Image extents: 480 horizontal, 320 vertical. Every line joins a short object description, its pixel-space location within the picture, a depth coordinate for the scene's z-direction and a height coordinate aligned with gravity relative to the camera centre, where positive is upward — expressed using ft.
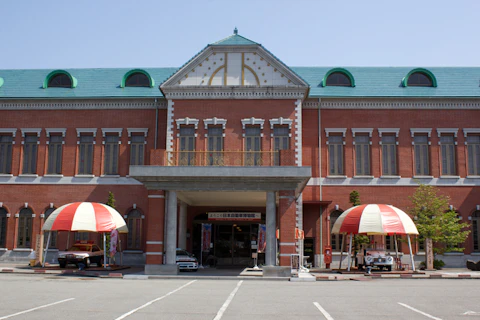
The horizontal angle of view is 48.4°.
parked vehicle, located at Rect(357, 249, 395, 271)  89.15 -4.26
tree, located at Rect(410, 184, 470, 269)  94.84 +2.05
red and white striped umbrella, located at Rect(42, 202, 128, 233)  86.99 +1.94
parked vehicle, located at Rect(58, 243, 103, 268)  90.99 -4.36
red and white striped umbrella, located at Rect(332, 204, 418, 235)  85.30 +2.12
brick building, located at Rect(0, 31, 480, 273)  96.43 +18.20
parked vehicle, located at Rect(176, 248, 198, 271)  90.63 -5.12
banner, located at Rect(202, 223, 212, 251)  106.67 -0.61
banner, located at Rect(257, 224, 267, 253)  92.47 -1.10
